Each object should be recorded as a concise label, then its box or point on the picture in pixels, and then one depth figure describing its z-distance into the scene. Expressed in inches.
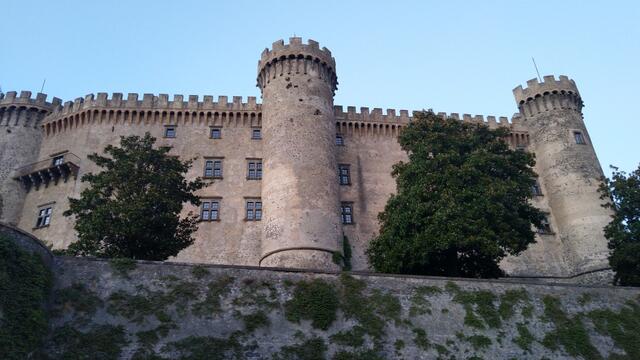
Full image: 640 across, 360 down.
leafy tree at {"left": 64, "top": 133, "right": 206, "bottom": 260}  1034.1
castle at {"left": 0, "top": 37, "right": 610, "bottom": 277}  1424.7
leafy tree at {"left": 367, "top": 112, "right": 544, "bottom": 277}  1086.4
